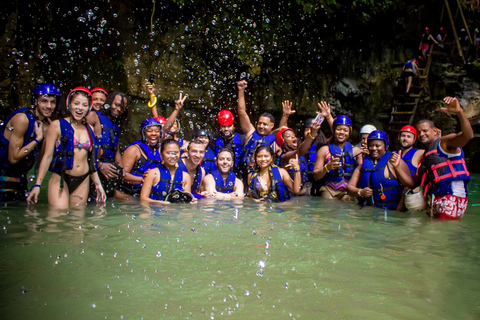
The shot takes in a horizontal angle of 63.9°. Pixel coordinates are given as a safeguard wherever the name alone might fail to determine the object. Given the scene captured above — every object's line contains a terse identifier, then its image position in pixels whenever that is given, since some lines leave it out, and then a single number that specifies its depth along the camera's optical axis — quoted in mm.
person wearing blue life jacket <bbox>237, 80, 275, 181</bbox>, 7676
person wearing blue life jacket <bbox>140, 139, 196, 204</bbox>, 6340
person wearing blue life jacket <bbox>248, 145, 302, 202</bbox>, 6883
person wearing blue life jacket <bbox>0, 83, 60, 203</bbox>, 5277
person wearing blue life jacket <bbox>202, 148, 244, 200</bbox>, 6879
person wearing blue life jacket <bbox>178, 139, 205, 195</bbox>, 6941
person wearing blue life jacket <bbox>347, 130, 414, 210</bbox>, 6160
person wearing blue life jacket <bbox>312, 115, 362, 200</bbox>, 7141
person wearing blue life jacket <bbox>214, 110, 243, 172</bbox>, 7938
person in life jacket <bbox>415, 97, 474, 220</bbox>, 5238
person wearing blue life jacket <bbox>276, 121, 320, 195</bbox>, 7502
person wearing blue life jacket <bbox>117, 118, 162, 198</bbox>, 6711
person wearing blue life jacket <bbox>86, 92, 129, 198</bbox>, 6367
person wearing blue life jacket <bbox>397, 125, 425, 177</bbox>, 6391
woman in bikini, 5141
